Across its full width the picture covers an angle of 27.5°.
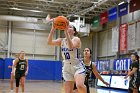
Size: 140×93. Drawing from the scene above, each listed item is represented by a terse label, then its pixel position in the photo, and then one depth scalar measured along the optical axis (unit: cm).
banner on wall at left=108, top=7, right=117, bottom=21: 2197
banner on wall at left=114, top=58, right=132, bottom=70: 1823
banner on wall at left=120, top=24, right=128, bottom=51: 2066
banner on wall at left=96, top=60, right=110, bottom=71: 2226
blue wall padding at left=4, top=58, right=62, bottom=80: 2719
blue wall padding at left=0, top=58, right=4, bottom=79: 2615
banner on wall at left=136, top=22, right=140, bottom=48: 1898
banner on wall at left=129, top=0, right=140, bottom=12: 1857
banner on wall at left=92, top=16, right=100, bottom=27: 2579
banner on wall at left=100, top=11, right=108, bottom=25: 2338
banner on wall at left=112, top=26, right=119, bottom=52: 2194
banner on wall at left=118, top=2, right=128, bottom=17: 2027
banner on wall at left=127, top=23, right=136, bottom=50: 1964
